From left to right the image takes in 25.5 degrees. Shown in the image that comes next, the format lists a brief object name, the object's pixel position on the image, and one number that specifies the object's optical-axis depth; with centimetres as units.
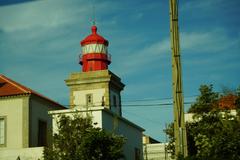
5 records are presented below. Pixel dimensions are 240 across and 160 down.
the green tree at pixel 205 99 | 2794
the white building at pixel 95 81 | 4612
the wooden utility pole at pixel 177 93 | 1627
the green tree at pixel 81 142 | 2572
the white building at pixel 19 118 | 3234
